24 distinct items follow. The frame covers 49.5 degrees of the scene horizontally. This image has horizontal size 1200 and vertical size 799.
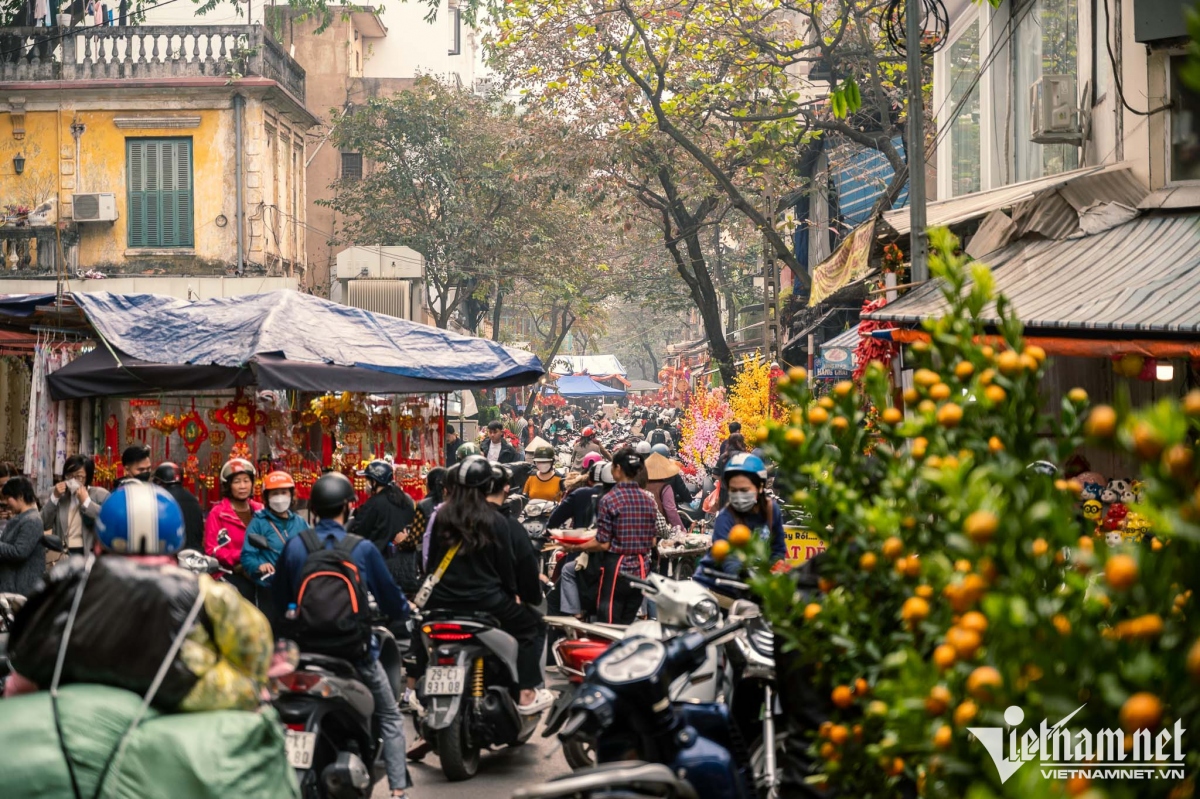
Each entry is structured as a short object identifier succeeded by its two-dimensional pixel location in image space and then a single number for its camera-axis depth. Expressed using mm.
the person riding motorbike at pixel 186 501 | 9688
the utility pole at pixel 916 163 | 11156
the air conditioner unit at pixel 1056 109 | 11336
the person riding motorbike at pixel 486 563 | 7625
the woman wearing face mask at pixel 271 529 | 8141
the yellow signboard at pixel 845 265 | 13180
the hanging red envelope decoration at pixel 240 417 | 12516
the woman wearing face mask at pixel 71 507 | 9952
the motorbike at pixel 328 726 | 5590
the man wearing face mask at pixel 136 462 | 10352
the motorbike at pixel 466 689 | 7395
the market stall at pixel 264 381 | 11031
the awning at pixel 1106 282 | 8195
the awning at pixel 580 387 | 53344
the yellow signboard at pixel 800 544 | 10359
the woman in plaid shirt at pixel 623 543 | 8992
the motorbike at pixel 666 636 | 5188
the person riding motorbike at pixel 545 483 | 14289
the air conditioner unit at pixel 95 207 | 24266
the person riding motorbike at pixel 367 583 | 6293
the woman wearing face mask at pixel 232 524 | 8719
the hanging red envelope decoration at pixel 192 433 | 12844
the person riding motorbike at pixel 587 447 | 17419
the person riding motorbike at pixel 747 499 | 7457
